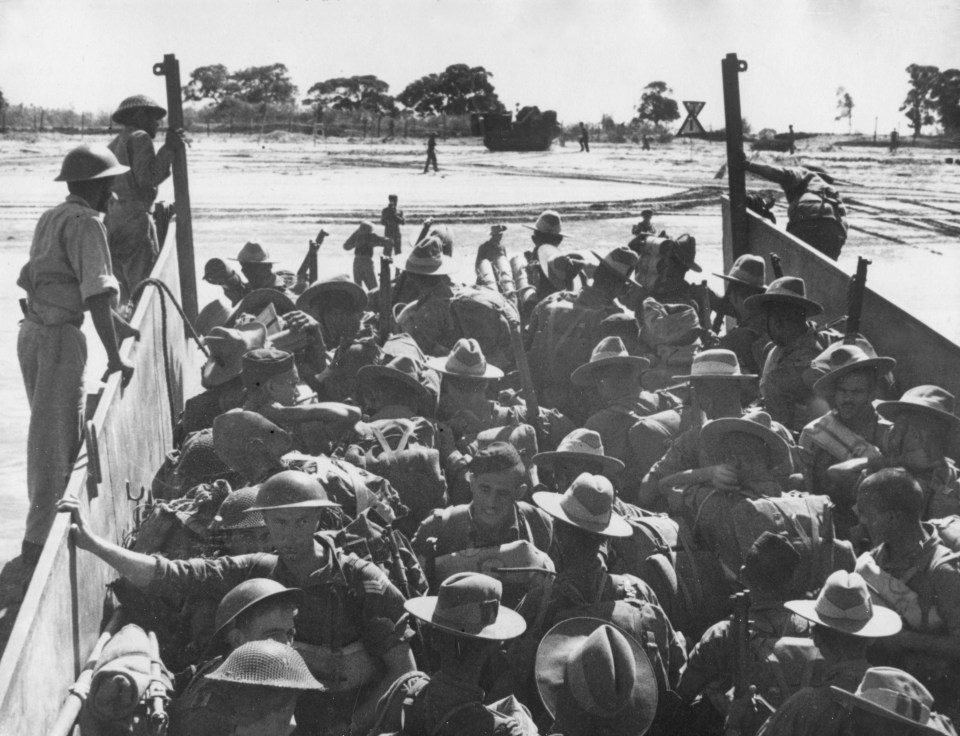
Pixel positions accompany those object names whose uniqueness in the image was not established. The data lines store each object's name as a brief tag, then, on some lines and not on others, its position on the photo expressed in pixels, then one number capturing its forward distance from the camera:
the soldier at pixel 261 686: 3.71
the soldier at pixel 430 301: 9.45
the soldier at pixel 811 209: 12.12
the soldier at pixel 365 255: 12.33
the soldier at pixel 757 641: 4.96
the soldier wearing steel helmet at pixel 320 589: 4.94
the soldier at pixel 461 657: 4.19
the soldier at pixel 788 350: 8.01
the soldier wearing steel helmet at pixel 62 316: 6.67
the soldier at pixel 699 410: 6.76
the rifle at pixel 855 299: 9.12
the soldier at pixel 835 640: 4.21
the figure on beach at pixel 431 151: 36.72
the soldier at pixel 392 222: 15.58
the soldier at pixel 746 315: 9.16
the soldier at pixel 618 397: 7.32
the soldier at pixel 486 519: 5.57
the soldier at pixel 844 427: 6.90
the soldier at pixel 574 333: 9.06
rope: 8.48
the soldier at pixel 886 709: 3.71
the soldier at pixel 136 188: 9.82
